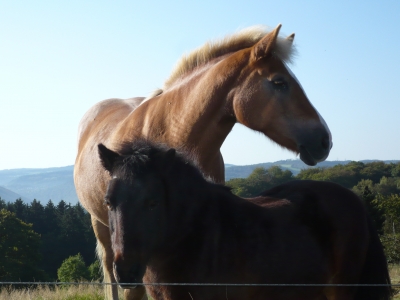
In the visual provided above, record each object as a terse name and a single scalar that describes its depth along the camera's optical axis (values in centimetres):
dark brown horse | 313
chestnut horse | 379
